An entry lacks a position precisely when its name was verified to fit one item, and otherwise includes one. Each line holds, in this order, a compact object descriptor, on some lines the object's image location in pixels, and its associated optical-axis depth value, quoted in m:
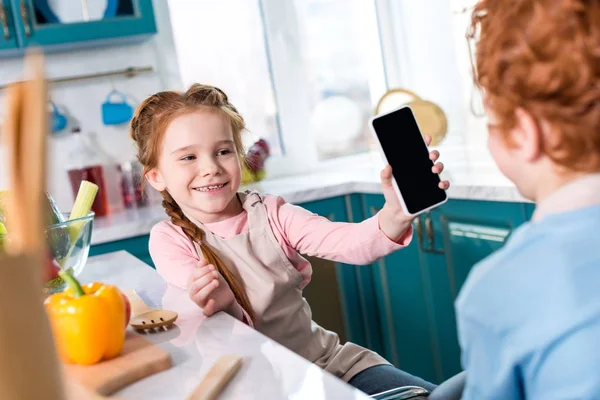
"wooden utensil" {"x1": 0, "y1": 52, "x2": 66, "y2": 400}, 0.44
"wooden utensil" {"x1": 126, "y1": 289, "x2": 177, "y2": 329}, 1.09
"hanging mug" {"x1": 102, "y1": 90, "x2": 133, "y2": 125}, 2.92
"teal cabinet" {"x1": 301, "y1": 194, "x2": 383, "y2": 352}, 2.65
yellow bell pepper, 0.91
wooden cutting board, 0.86
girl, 1.41
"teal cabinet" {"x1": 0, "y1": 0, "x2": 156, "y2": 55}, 2.57
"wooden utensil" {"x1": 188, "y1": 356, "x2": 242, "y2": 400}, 0.78
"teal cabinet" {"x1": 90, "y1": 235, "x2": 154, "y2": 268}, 2.40
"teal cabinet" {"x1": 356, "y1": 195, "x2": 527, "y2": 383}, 2.06
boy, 0.62
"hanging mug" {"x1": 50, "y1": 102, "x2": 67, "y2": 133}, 2.87
